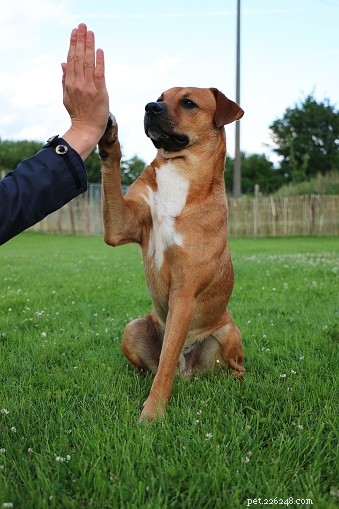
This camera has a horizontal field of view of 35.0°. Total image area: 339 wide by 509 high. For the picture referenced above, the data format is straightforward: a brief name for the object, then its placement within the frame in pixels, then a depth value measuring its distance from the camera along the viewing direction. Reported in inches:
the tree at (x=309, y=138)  1724.9
